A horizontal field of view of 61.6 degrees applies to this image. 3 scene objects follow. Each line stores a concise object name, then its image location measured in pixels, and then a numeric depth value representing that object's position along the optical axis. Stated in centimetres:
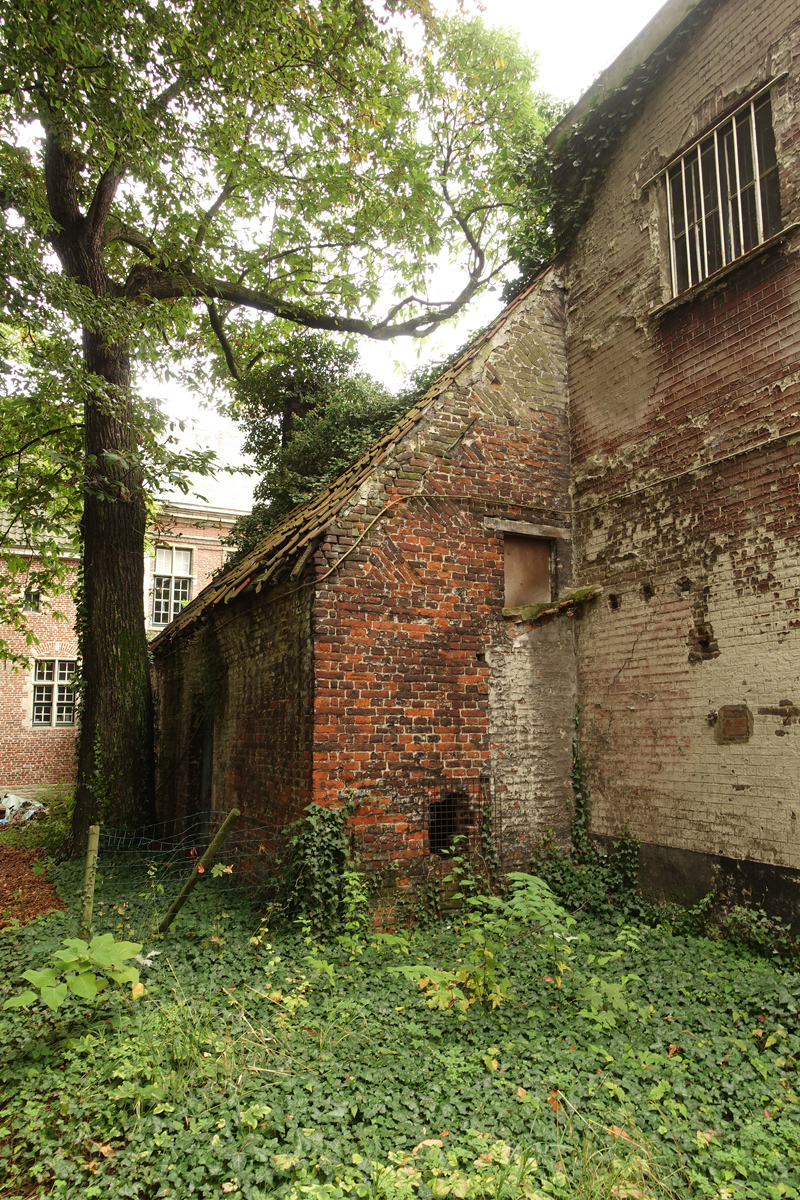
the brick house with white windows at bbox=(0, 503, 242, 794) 1947
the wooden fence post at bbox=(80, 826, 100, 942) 490
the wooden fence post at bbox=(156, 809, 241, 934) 544
